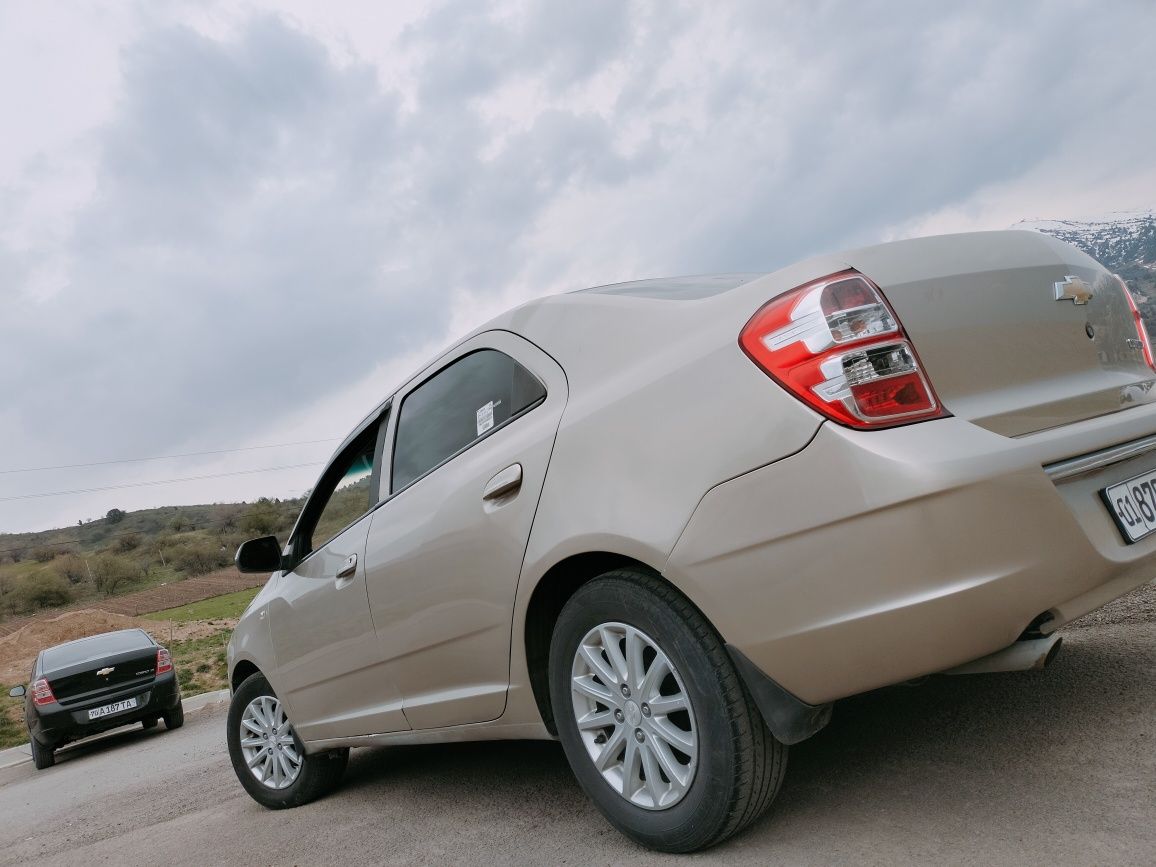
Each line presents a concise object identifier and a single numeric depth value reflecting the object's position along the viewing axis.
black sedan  11.79
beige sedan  2.00
